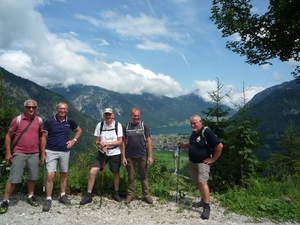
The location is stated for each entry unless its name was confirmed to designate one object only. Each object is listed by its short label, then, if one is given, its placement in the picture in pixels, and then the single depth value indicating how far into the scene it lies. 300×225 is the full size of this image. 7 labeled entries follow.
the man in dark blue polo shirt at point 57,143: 5.30
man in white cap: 5.64
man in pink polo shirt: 5.05
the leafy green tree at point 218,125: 7.73
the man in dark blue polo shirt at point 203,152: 5.18
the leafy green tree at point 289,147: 17.73
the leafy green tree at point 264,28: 7.81
